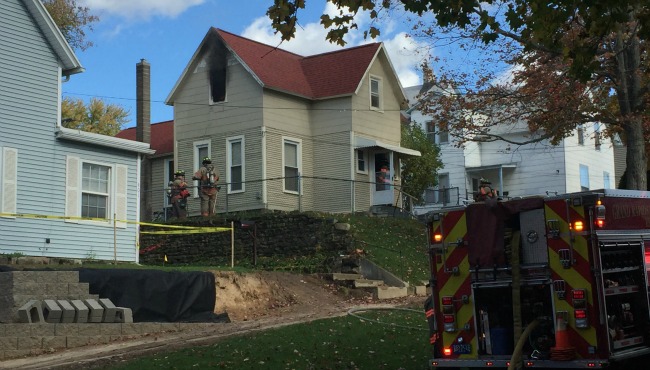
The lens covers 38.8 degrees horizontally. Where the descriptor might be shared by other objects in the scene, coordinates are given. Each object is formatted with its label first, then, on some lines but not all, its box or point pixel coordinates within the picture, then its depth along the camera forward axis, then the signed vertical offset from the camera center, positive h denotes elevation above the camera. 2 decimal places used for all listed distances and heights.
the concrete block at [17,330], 15.23 -0.95
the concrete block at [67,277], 16.86 -0.09
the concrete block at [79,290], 17.02 -0.34
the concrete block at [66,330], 15.88 -1.00
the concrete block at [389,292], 22.66 -0.69
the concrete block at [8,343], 15.07 -1.15
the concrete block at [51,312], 15.95 -0.69
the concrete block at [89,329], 16.28 -1.03
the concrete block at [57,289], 16.61 -0.31
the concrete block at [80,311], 16.38 -0.71
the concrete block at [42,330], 15.52 -0.97
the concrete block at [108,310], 16.89 -0.72
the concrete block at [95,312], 16.64 -0.73
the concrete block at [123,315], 17.19 -0.83
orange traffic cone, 9.95 -0.92
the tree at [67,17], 43.00 +12.07
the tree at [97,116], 55.50 +9.68
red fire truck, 9.97 -0.22
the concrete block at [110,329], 16.66 -1.05
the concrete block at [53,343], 15.61 -1.20
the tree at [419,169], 41.91 +4.33
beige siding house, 32.28 +5.16
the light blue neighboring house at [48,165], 22.55 +2.75
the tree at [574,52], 11.41 +3.24
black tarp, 17.73 -0.44
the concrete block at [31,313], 15.67 -0.68
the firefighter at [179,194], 30.09 +2.45
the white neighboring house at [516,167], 45.72 +4.81
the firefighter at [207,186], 30.05 +2.68
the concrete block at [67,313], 16.14 -0.72
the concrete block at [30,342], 15.29 -1.16
